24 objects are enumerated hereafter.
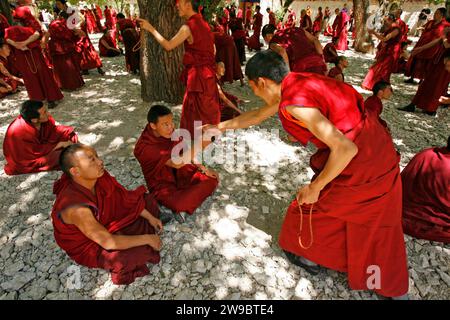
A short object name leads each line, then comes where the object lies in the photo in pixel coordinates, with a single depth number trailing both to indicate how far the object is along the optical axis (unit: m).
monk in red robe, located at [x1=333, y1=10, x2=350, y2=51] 11.21
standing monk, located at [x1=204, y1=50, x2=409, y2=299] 1.54
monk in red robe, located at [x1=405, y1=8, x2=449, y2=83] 6.23
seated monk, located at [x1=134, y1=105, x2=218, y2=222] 2.64
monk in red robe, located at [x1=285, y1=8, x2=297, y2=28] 15.02
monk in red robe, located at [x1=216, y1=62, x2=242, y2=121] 4.61
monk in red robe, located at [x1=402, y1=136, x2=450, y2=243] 2.48
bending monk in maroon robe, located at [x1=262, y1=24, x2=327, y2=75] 4.45
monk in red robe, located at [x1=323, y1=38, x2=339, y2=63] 6.80
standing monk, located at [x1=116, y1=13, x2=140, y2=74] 7.11
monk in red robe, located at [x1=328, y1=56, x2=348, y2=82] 4.91
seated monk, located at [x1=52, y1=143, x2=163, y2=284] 1.94
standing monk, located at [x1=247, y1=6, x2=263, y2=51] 10.89
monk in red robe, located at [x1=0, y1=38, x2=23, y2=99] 5.03
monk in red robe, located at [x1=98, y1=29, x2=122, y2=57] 9.02
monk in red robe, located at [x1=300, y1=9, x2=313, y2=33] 10.63
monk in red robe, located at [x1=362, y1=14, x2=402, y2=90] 5.84
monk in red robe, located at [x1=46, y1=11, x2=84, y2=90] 5.59
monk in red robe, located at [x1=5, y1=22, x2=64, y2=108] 4.65
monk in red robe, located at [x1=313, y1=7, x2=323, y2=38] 14.41
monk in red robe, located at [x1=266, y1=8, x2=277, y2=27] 13.35
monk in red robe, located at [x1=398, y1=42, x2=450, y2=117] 4.87
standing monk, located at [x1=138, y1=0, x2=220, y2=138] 3.28
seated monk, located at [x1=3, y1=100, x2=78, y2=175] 3.30
